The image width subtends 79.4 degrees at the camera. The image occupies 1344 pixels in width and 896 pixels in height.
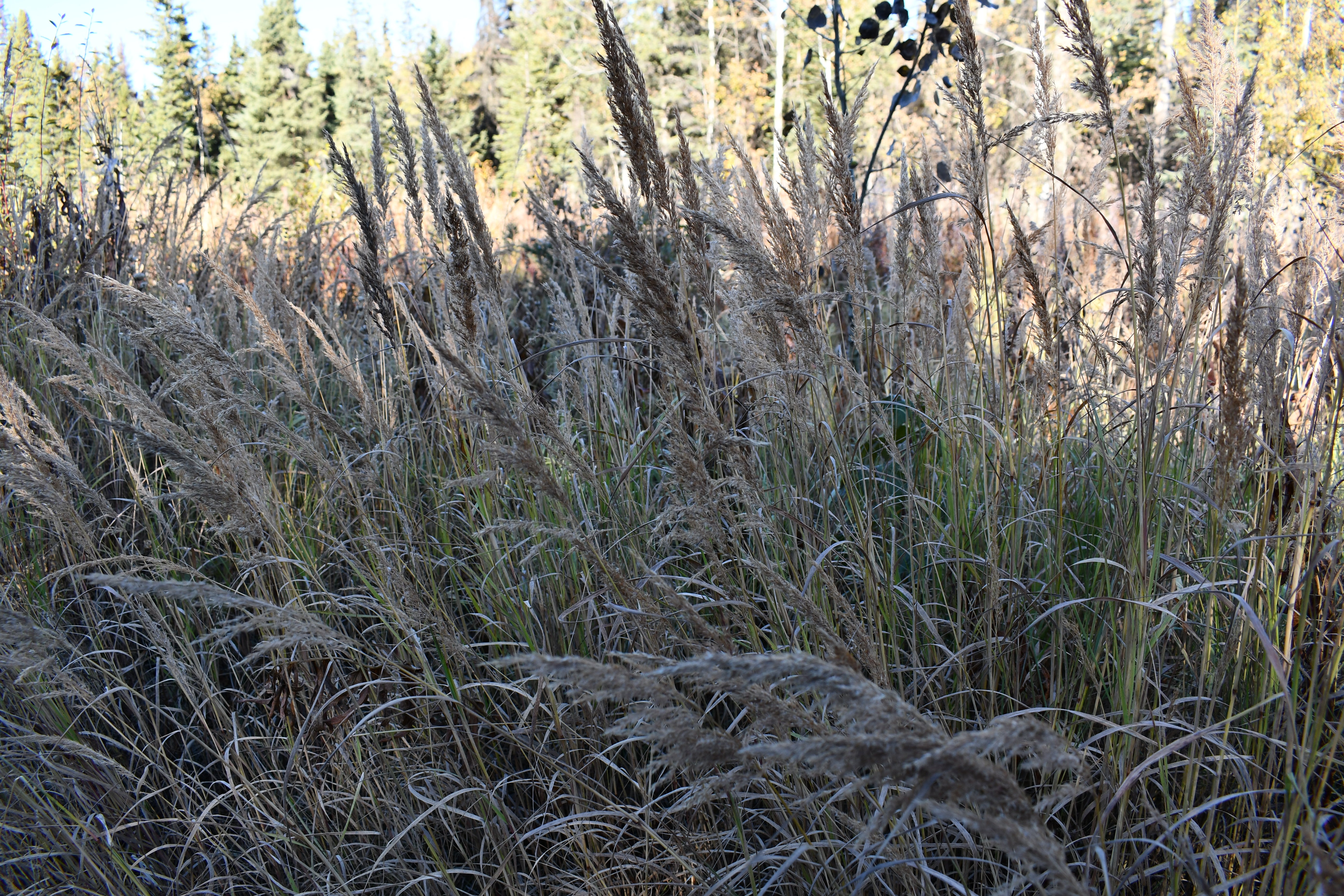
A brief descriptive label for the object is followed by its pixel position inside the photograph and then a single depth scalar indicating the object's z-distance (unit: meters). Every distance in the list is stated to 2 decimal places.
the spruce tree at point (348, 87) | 33.50
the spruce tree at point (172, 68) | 27.61
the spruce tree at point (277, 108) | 32.91
